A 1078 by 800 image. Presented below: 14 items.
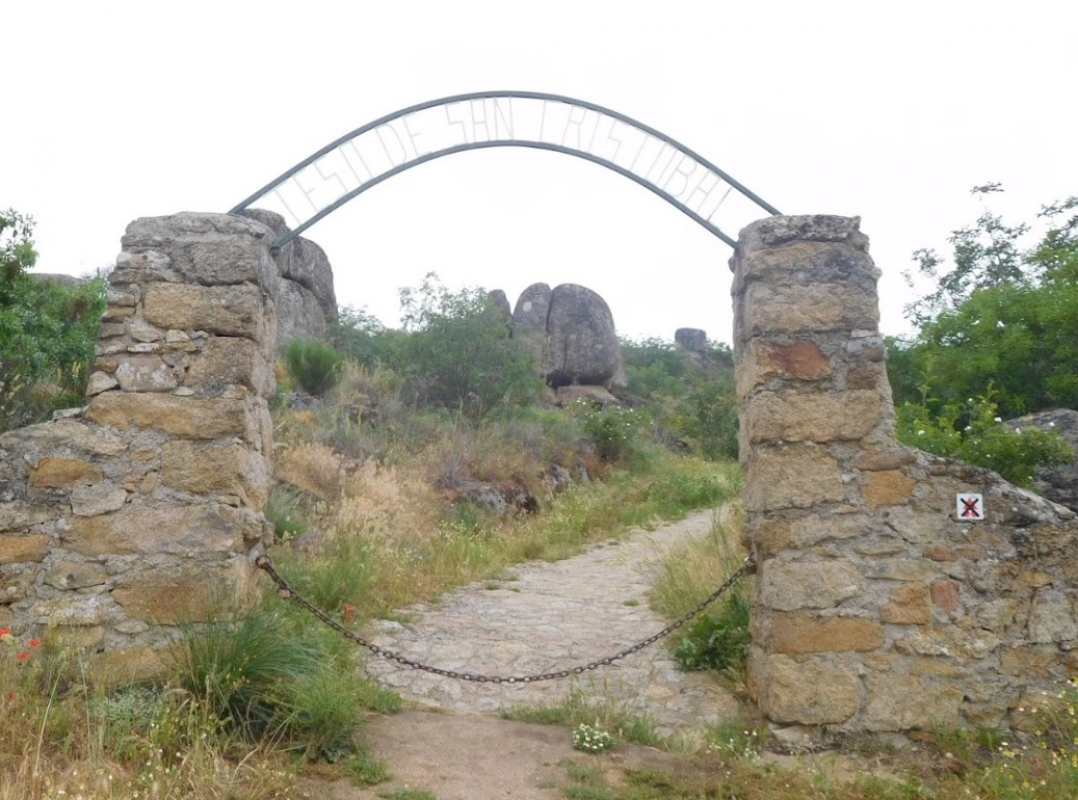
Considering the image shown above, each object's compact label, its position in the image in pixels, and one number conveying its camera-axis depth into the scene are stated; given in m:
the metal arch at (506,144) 4.90
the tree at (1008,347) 9.60
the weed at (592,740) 4.20
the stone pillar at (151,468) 4.14
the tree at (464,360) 14.56
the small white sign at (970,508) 4.31
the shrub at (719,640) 5.28
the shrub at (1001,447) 5.97
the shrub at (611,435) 15.59
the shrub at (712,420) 19.06
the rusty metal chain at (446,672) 4.50
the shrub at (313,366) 13.05
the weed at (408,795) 3.55
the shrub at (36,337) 7.70
